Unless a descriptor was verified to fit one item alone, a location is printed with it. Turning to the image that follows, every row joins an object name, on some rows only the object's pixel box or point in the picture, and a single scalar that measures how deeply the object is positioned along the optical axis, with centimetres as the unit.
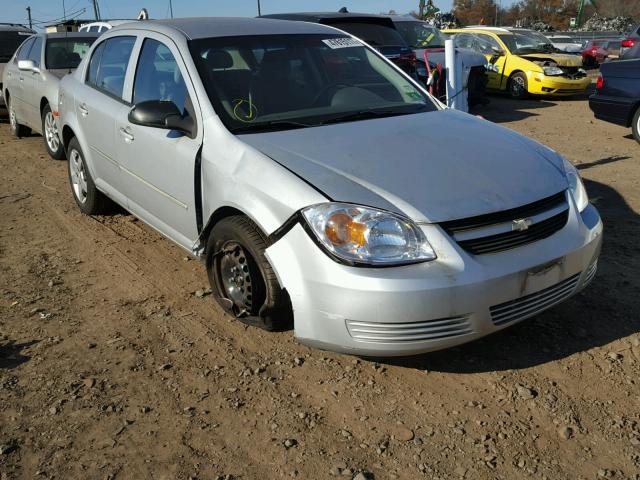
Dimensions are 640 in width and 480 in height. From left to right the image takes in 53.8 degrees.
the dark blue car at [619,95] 863
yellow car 1341
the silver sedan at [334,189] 282
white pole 676
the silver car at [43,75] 797
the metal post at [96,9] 4639
